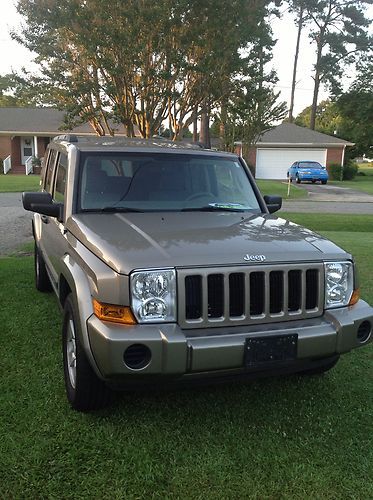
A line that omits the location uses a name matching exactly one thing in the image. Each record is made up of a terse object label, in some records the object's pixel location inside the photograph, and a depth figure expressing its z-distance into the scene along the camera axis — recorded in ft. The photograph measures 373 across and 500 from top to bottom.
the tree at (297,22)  153.69
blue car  107.24
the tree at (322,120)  224.33
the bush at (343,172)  125.18
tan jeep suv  8.81
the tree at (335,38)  151.43
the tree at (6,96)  184.65
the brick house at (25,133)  114.62
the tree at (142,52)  45.01
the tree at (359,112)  142.61
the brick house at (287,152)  124.57
